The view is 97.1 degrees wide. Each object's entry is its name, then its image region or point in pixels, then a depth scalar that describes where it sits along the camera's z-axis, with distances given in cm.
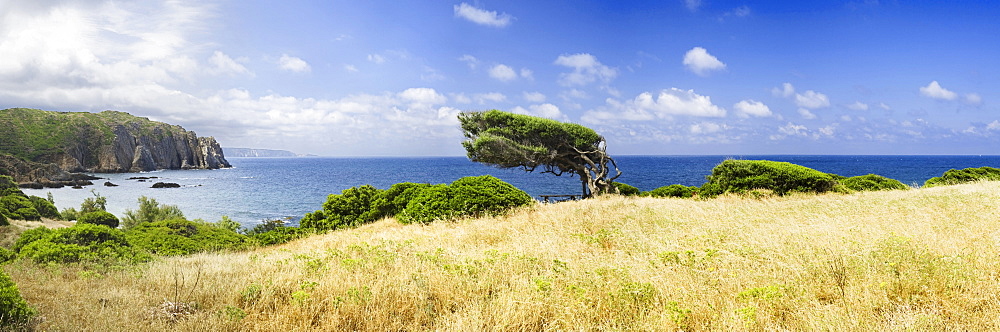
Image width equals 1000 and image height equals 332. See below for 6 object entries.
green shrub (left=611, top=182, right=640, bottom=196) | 2159
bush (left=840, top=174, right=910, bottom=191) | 1864
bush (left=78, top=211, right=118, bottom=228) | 1876
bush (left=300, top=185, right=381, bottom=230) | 1602
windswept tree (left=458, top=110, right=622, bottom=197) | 1969
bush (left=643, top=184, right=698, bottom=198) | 1936
